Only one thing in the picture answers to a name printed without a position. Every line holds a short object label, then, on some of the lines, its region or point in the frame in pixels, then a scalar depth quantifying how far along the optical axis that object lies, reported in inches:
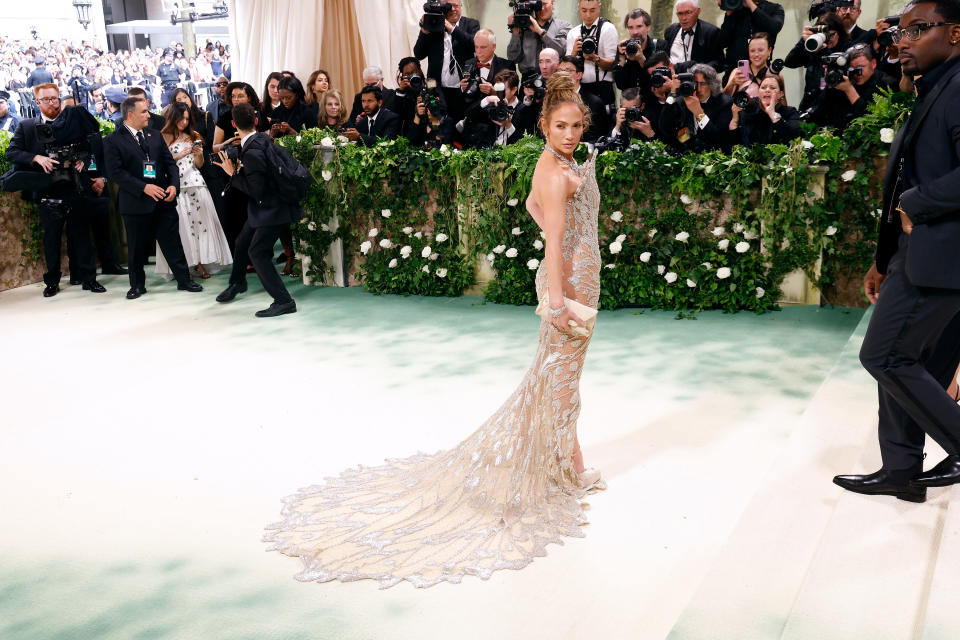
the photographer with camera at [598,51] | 295.0
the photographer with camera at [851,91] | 247.8
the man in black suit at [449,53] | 325.1
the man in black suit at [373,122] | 311.6
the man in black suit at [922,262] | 106.7
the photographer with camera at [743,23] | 288.2
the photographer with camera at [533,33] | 306.7
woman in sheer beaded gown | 123.6
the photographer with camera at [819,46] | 253.6
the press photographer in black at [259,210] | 259.4
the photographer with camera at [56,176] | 309.9
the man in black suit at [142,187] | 299.3
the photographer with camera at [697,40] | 296.4
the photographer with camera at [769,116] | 253.8
